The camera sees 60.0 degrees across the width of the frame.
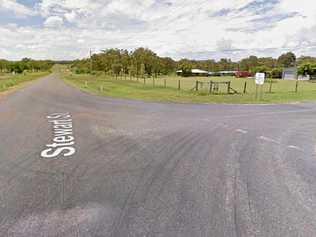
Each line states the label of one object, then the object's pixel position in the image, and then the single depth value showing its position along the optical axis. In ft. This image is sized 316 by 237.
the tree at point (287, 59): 396.49
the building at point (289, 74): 262.32
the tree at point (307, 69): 246.66
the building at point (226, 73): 339.26
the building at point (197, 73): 325.21
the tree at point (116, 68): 234.50
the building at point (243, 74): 278.26
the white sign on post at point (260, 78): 59.11
